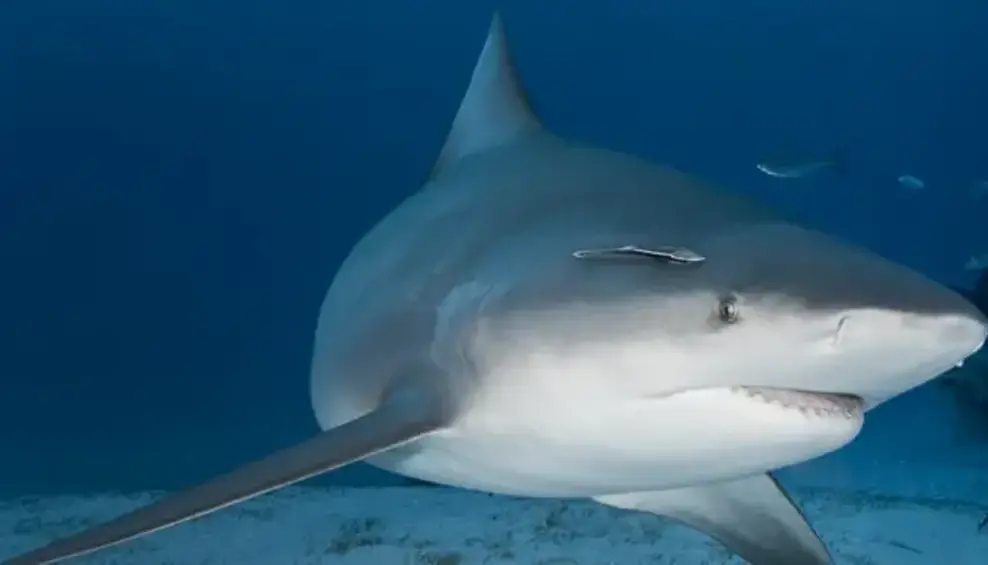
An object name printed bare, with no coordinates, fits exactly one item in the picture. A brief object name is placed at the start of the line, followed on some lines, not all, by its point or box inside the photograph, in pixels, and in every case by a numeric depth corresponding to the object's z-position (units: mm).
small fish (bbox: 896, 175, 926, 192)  12867
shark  1559
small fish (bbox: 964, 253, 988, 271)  9180
